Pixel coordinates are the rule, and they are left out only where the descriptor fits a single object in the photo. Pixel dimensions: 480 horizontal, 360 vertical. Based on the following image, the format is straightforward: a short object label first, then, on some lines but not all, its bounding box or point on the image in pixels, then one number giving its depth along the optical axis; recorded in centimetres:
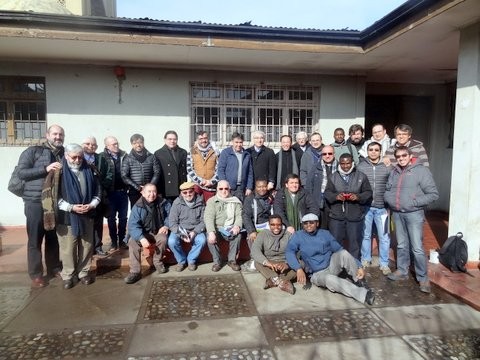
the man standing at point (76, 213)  402
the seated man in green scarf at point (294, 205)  465
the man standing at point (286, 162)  536
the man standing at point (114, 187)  492
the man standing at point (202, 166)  522
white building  450
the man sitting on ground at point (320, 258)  402
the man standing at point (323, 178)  470
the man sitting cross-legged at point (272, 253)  423
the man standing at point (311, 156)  511
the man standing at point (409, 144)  434
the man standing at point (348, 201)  439
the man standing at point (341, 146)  519
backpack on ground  433
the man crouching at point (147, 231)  443
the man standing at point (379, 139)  492
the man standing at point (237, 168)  509
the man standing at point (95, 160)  479
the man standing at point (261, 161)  524
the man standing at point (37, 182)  395
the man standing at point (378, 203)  450
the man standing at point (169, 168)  511
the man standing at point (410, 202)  407
